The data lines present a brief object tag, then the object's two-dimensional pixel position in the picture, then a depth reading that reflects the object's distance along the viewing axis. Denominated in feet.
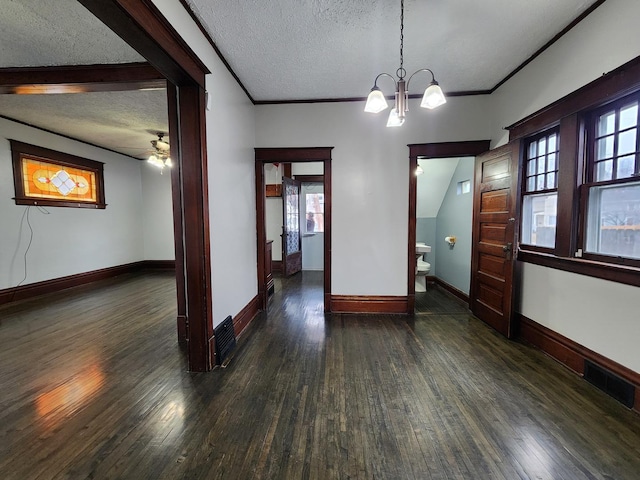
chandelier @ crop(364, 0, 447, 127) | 5.79
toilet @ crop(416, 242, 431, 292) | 13.93
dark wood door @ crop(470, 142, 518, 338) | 8.84
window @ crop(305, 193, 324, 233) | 20.58
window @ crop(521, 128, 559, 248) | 8.09
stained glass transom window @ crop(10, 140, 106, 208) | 13.07
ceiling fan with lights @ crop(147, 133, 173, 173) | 14.21
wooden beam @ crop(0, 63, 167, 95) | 7.55
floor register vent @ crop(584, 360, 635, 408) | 5.58
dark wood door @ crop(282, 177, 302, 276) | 16.65
